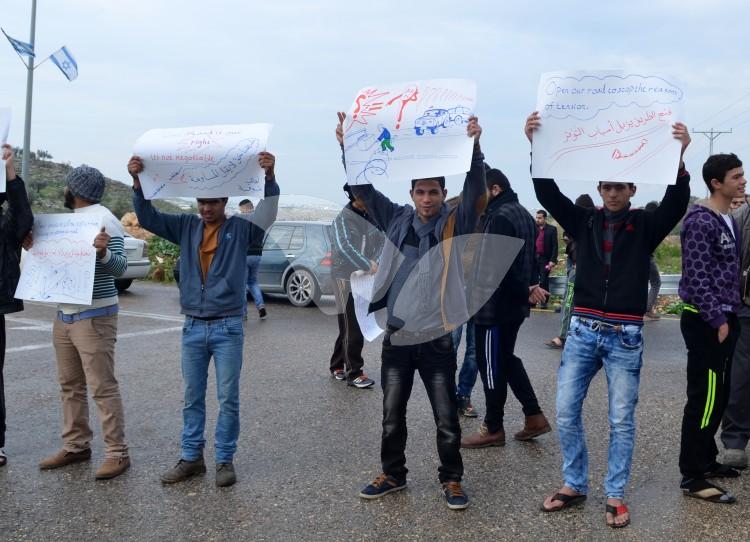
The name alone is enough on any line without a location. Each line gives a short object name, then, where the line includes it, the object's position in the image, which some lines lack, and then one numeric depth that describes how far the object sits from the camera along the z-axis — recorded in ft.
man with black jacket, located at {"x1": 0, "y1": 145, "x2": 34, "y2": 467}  15.79
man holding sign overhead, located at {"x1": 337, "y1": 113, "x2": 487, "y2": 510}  13.56
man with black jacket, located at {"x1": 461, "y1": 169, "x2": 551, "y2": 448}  17.43
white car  48.70
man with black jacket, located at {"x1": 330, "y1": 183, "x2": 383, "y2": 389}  17.48
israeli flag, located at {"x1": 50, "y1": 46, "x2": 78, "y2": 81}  69.36
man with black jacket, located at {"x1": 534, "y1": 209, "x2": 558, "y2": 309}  38.68
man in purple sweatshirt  14.06
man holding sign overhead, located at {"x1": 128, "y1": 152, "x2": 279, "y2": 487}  15.02
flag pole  69.72
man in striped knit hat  15.49
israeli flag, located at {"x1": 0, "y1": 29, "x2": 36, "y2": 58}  66.33
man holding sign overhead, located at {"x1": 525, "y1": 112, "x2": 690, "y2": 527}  13.23
